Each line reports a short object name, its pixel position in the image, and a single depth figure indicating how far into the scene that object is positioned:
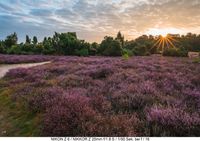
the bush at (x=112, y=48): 25.84
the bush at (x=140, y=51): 27.05
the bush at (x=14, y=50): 25.72
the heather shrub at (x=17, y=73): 7.56
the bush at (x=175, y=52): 21.90
